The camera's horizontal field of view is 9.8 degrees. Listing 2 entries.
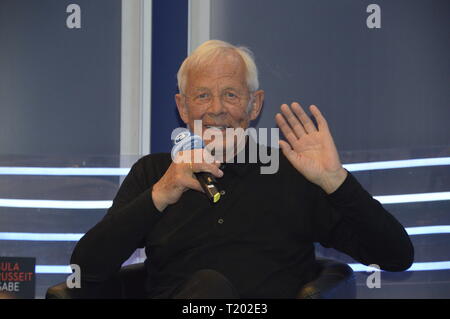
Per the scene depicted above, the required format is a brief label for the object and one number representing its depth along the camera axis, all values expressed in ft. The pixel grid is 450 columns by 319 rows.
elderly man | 18.25
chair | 18.09
